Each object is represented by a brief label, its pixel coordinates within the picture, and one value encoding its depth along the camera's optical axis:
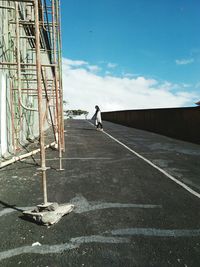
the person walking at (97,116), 20.28
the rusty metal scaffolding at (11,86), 7.63
